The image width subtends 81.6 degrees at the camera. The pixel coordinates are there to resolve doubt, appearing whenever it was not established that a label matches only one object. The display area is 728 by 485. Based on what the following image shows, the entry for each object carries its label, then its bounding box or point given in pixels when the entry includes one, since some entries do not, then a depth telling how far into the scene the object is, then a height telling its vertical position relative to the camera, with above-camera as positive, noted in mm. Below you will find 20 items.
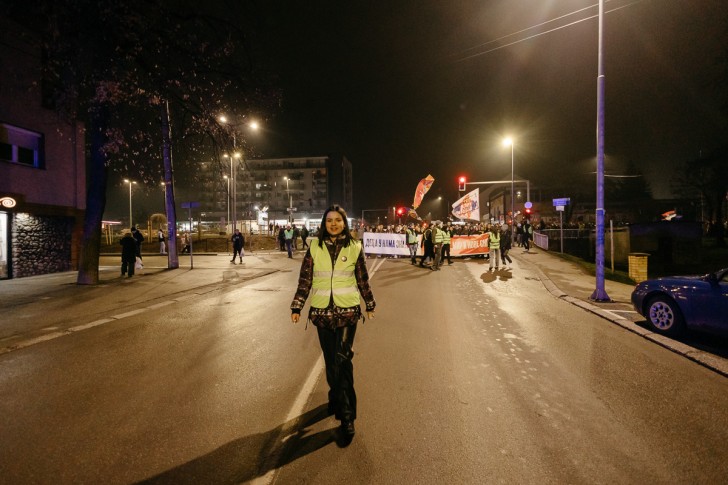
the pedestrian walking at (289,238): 26000 -38
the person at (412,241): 21562 -271
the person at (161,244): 28250 -344
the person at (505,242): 19245 -360
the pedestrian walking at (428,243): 19000 -338
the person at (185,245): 31628 -485
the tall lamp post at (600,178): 10352 +1385
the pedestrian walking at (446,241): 20180 -267
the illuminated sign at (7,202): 13430 +1245
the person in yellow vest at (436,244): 18469 -377
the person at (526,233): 27188 +53
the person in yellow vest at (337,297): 3719 -554
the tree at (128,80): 10820 +4802
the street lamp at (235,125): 14133 +3856
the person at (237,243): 22219 -259
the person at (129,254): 15438 -541
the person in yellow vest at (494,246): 17750 -477
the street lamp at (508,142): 31016 +6875
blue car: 6309 -1157
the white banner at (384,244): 26406 -488
